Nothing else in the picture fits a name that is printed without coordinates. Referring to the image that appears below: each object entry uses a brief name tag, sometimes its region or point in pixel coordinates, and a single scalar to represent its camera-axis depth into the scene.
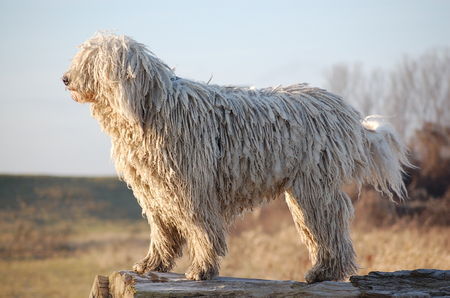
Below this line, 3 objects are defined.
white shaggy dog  4.80
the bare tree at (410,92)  18.89
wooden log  4.77
